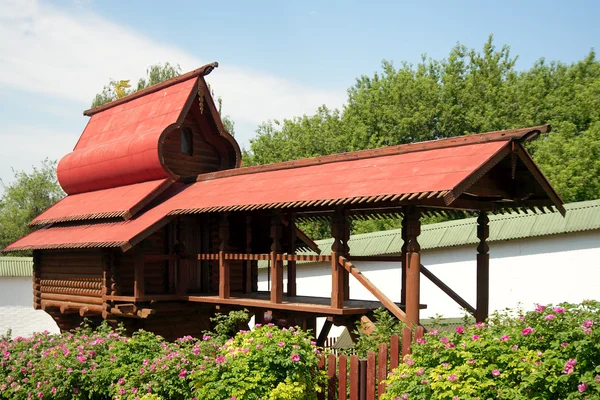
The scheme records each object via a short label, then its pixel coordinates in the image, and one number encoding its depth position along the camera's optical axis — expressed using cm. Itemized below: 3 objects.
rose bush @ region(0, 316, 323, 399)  789
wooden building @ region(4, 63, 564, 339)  1048
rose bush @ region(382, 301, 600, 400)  609
